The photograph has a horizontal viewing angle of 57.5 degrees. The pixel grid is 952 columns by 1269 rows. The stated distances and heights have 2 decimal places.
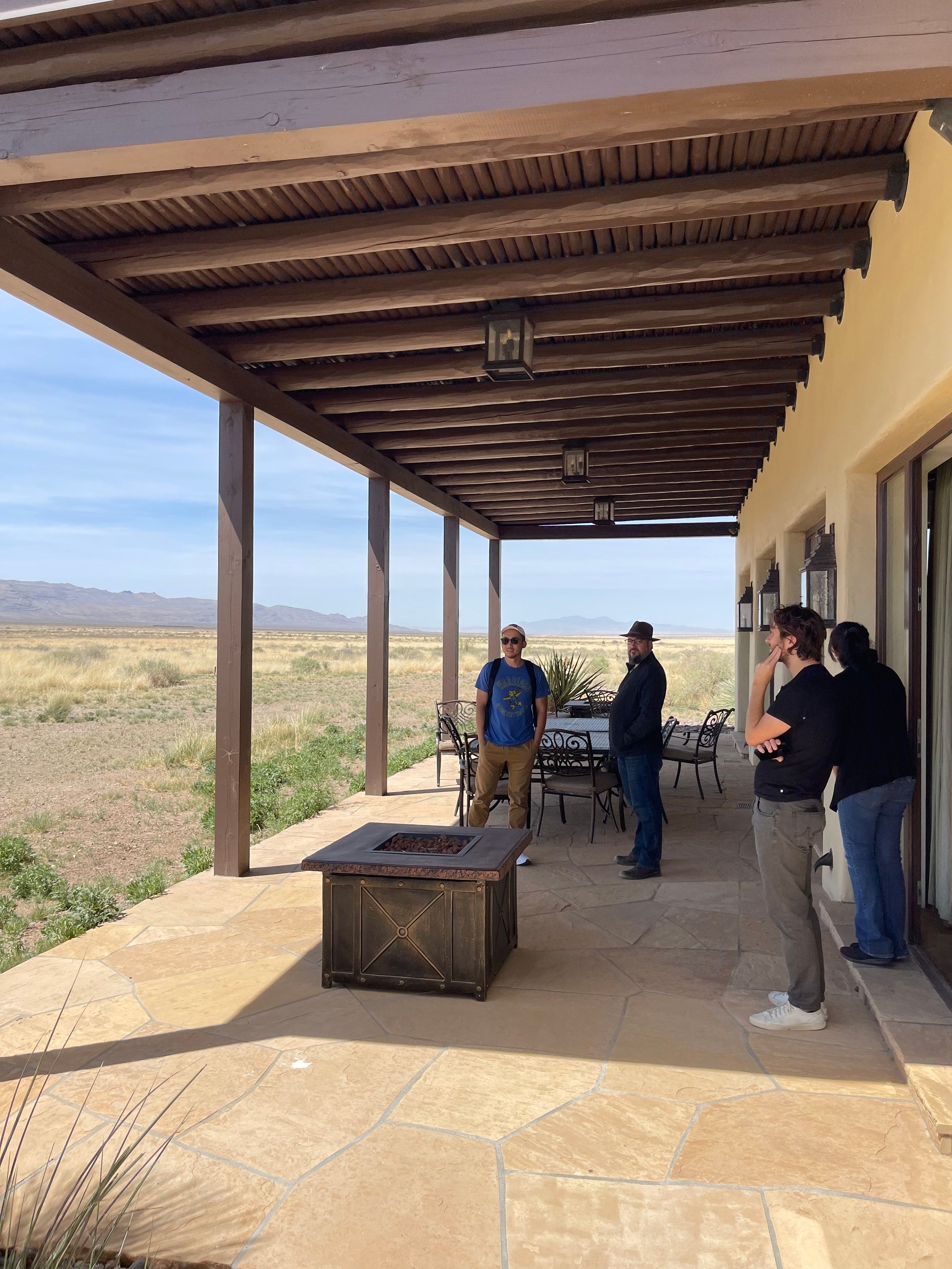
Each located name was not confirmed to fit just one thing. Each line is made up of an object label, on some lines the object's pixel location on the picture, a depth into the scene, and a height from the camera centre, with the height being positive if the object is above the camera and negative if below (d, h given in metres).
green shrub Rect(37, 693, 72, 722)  17.17 -1.53
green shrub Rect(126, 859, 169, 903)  5.16 -1.53
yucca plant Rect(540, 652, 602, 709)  10.66 -0.54
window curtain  3.92 -0.28
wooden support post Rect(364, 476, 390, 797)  8.20 -0.05
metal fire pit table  3.59 -1.19
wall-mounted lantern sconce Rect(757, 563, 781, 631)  8.11 +0.39
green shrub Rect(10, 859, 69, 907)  5.71 -1.66
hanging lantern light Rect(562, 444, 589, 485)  7.52 +1.51
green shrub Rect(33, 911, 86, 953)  4.52 -1.57
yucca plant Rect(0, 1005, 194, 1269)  1.87 -1.49
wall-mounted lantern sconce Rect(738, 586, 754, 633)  10.80 +0.33
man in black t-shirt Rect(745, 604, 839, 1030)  3.17 -0.53
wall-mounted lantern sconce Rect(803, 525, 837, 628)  4.88 +0.35
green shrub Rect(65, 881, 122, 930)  4.72 -1.54
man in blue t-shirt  5.35 -0.51
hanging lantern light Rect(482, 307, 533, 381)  4.67 +1.58
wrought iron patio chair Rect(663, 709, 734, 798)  7.64 -1.03
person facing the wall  3.62 -0.66
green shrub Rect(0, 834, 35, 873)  6.39 -1.65
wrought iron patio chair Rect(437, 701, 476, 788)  8.34 -0.96
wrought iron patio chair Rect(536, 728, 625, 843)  6.25 -0.98
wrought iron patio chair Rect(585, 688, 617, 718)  9.51 -0.77
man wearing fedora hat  5.41 -0.66
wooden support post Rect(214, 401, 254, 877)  5.59 -0.05
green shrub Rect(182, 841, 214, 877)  5.89 -1.55
